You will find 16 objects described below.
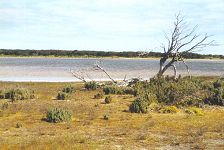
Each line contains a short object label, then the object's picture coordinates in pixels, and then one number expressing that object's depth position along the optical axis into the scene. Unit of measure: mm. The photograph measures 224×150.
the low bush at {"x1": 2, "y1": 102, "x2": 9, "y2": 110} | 22666
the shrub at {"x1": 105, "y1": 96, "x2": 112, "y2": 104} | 25234
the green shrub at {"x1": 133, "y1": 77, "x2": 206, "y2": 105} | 24641
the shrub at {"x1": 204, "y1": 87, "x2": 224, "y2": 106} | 24250
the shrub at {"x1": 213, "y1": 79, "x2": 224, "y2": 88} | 29291
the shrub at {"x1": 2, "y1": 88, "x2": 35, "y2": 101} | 26859
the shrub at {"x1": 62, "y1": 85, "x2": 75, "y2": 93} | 31922
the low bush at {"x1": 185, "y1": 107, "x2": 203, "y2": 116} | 21203
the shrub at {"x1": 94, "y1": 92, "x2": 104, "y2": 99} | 27859
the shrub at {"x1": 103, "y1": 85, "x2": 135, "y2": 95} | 30484
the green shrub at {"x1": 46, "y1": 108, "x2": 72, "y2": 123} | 18697
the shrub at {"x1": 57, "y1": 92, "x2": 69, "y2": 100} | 27203
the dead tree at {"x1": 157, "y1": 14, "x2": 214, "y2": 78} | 32500
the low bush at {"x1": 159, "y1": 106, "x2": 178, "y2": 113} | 22031
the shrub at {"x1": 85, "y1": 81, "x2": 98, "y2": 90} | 34312
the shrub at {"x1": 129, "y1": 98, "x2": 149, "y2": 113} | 21708
